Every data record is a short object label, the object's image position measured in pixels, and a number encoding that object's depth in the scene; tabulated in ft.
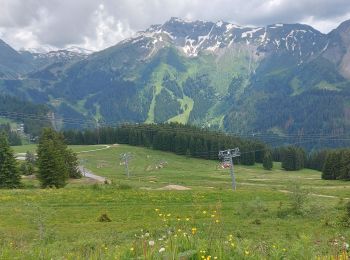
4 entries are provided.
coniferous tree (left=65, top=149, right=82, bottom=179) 313.94
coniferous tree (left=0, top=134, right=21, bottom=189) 234.17
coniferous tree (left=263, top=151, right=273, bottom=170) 548.23
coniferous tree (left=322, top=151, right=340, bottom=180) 398.01
